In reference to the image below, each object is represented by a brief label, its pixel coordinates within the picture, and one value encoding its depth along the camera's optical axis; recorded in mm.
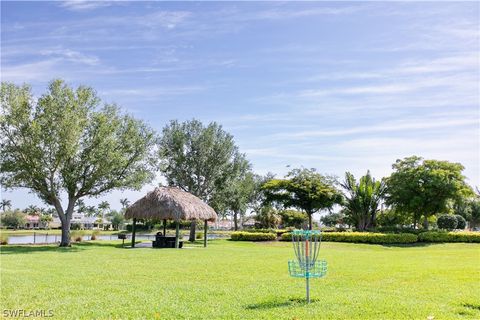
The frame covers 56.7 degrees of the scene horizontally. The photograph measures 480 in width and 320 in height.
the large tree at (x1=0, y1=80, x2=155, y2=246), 26781
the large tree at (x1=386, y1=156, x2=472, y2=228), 36406
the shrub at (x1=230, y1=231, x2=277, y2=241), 36938
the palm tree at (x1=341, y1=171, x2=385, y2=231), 43000
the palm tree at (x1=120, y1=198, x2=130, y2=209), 108125
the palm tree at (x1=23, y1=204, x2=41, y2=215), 100794
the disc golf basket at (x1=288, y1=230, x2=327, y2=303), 8954
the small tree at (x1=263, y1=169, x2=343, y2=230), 42312
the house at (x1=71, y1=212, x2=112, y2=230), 111125
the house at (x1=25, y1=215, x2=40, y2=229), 105062
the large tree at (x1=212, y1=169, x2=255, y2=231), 40375
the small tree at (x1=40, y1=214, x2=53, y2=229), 101012
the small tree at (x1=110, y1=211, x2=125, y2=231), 92688
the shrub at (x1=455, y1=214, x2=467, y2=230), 50362
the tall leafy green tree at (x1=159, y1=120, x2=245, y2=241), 38688
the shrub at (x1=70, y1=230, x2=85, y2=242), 34781
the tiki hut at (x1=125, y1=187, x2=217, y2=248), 28016
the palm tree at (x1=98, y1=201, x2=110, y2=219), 100062
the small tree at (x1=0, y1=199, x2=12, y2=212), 95875
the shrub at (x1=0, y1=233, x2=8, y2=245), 30250
